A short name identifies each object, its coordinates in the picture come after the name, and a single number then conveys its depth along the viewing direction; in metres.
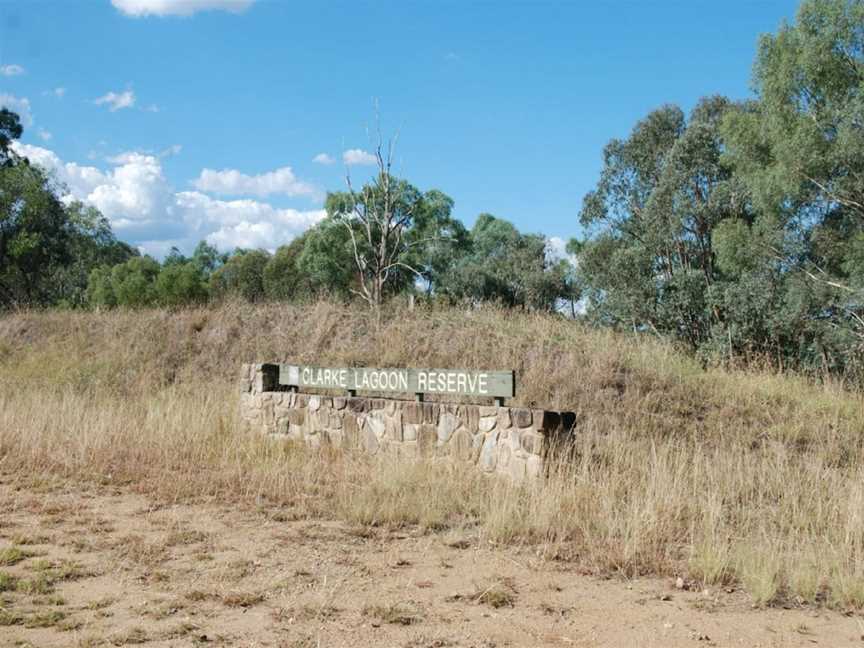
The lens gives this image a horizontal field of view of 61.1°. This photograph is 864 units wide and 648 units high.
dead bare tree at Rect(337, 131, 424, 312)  38.56
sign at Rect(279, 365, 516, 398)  8.80
